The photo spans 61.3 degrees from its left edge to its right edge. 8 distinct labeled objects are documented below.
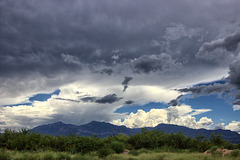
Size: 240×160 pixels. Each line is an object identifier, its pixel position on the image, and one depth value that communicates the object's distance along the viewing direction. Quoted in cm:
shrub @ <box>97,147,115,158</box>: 2183
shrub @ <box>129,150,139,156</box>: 2341
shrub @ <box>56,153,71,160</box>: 1780
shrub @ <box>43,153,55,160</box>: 1755
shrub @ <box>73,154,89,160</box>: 1755
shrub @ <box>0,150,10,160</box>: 1687
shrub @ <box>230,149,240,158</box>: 1744
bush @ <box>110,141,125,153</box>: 2541
